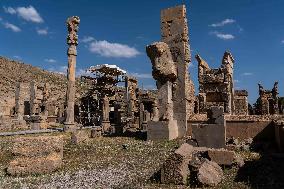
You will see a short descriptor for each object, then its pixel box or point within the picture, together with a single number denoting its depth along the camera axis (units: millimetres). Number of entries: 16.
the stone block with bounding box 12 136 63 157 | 7875
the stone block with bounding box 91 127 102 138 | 15039
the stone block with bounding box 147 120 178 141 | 12117
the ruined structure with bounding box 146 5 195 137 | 12945
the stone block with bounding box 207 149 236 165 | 7172
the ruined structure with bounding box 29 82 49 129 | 23988
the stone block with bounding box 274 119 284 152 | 9059
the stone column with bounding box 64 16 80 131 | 17812
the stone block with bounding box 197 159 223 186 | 5887
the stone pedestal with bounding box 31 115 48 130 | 20516
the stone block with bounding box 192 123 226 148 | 9922
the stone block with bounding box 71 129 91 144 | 11988
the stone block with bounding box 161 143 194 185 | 6195
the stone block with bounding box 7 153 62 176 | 7668
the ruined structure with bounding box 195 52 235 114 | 19359
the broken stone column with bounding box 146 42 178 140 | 12820
